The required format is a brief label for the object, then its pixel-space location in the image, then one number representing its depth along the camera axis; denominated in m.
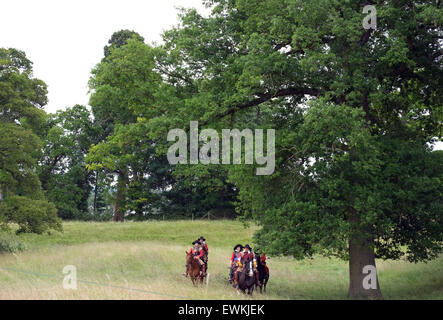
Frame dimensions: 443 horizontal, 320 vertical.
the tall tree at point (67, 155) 53.00
